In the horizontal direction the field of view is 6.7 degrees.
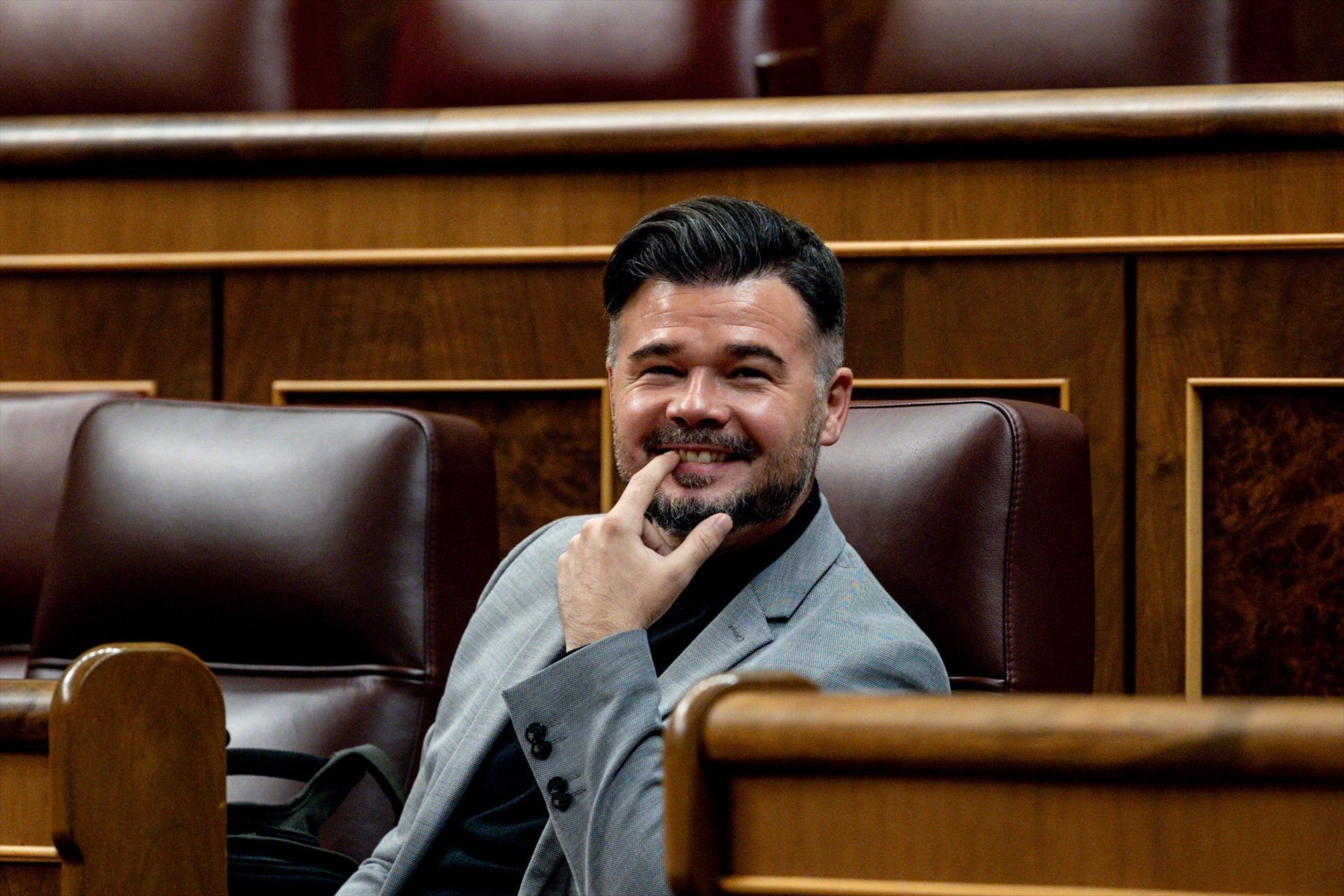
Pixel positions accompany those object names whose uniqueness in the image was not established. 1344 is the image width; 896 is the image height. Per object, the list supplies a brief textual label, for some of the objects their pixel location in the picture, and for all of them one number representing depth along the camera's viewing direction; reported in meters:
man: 7.55
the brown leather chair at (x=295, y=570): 7.89
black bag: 7.71
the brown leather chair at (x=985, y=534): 7.75
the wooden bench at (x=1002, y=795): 6.85
